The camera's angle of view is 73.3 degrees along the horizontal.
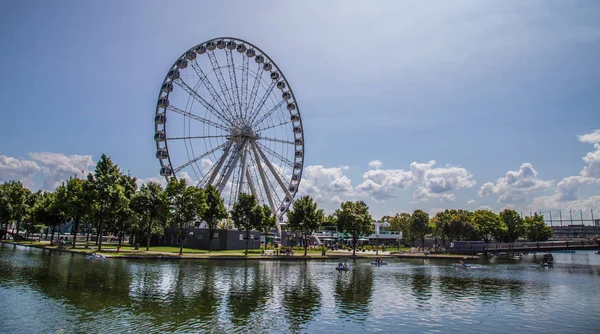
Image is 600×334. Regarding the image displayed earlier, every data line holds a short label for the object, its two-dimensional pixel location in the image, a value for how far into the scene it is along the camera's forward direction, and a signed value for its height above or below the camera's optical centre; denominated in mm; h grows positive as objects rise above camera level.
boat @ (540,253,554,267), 72988 -4801
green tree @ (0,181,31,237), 94625 +5610
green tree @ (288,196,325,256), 84188 +3245
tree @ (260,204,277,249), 81850 +2519
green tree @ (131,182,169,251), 71000 +4718
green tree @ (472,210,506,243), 133125 +3089
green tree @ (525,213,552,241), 160625 +2312
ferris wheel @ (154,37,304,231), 75438 +20314
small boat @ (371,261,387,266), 67688 -5111
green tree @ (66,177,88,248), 67250 +4805
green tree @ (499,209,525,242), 143875 +4134
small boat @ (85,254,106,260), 56150 -3932
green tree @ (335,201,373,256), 88625 +2899
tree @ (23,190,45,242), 90075 +2653
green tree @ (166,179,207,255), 68688 +4882
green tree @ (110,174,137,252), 68500 +5125
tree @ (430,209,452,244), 122419 +2554
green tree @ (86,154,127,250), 66250 +6397
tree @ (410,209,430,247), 122875 +3270
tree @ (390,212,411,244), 149888 +3223
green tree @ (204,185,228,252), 73812 +3998
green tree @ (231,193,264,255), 76875 +3521
